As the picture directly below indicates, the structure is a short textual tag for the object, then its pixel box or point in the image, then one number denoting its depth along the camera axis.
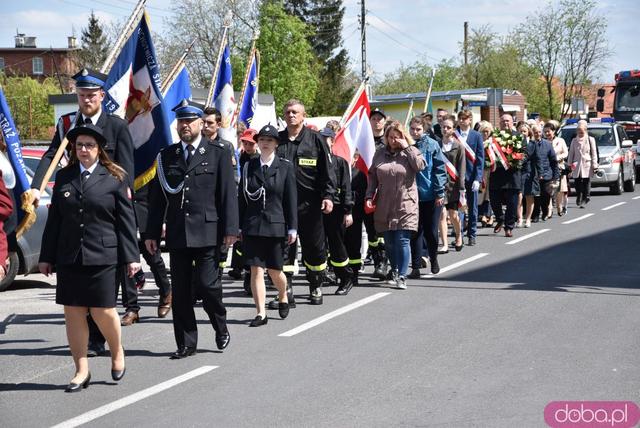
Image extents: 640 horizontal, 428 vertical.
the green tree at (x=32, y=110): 54.23
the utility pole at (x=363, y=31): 51.88
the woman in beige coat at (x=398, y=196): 11.60
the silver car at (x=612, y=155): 27.33
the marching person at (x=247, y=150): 11.46
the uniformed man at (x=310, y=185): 10.39
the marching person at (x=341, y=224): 11.24
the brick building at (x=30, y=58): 104.12
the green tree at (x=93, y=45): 72.12
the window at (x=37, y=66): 108.69
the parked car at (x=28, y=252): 12.38
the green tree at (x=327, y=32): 78.75
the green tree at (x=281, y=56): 59.47
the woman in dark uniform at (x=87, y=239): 7.08
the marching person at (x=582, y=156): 21.91
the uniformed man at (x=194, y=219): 8.19
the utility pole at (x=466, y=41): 67.94
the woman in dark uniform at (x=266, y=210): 9.43
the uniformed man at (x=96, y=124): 8.34
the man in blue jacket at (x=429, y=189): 12.77
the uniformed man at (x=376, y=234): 12.79
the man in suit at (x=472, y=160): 15.76
